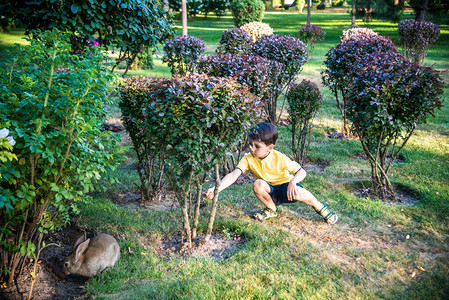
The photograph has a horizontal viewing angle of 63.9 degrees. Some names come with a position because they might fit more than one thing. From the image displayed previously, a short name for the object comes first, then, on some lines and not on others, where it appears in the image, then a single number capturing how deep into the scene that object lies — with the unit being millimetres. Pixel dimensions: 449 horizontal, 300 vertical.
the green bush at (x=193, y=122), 3156
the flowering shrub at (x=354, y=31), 13300
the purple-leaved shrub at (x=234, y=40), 10055
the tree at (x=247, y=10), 20578
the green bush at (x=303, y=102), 5641
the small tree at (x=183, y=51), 8672
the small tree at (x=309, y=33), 16625
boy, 3967
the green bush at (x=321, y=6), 51491
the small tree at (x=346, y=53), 6777
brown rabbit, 3230
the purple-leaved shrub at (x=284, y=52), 7398
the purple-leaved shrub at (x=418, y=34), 13523
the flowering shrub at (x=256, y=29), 14217
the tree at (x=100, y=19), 4742
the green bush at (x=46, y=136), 2529
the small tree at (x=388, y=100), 4383
